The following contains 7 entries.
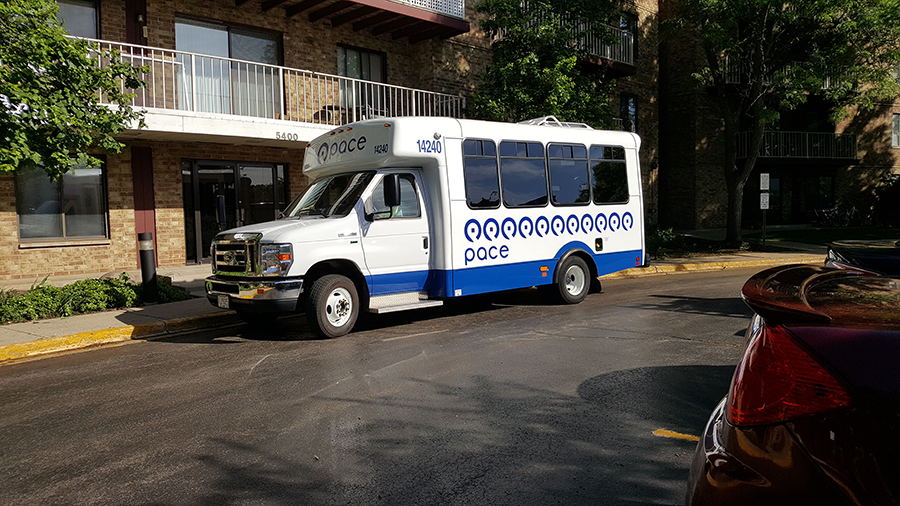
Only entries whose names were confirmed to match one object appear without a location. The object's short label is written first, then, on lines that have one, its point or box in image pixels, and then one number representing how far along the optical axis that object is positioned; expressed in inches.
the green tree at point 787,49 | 716.0
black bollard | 410.0
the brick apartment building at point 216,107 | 546.3
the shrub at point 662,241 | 746.1
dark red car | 65.7
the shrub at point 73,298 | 366.6
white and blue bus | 316.2
